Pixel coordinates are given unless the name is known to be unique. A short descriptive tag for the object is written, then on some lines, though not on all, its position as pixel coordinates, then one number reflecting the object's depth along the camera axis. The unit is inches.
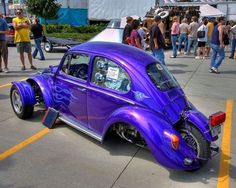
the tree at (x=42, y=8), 620.3
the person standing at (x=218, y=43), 270.6
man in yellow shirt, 261.4
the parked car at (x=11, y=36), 443.1
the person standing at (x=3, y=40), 251.1
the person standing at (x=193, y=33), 383.6
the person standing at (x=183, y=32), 389.7
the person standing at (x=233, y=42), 362.4
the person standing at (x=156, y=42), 249.6
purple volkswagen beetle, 103.1
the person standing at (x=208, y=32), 377.2
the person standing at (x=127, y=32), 266.2
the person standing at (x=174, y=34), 368.8
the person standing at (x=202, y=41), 363.9
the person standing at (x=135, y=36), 250.2
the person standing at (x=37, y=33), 328.7
